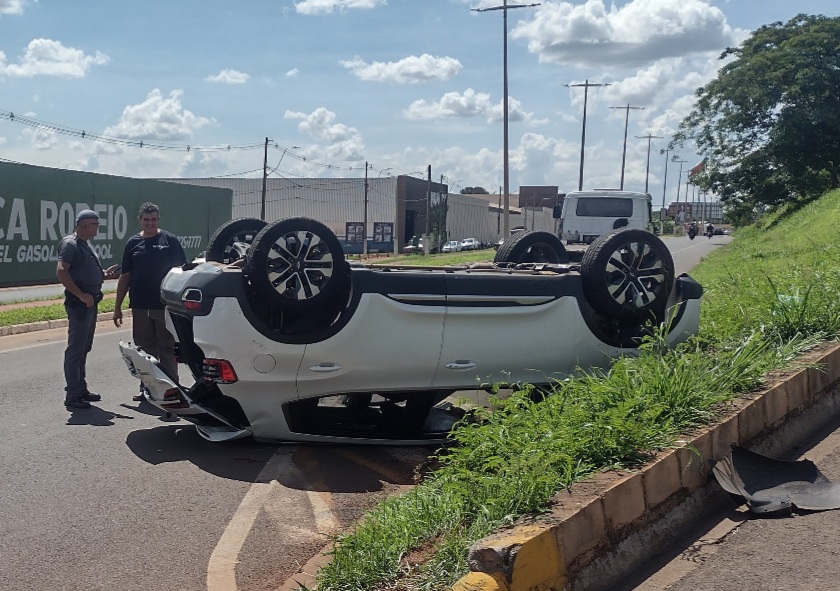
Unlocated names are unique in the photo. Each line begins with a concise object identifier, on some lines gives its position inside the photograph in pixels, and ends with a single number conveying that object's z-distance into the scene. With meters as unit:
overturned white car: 6.14
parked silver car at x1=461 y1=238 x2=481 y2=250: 74.22
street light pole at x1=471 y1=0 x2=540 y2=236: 32.85
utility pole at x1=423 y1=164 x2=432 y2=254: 58.12
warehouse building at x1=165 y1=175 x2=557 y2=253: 74.38
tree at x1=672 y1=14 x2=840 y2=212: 34.00
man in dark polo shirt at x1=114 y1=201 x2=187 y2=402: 8.14
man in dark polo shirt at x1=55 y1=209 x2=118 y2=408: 8.11
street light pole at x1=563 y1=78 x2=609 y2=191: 51.54
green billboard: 24.44
